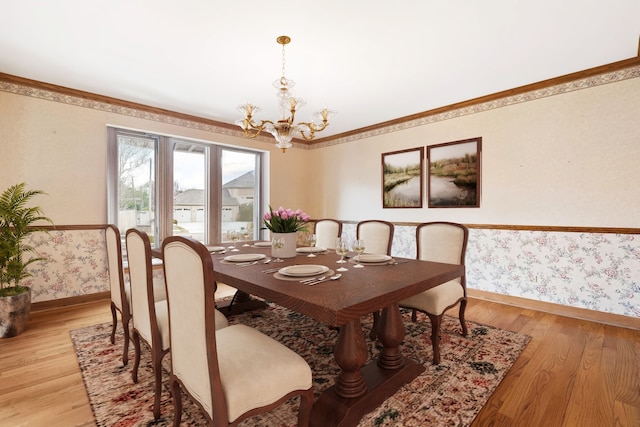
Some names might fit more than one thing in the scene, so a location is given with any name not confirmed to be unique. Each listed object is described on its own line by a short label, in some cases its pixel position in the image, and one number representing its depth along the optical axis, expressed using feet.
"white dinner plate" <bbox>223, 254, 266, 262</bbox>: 6.52
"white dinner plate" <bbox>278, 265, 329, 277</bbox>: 5.07
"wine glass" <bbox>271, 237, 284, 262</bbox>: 6.71
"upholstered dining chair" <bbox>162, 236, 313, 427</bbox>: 3.28
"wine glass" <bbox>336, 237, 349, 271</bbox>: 6.17
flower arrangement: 6.85
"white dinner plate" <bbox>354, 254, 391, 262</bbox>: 6.52
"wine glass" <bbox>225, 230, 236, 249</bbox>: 8.44
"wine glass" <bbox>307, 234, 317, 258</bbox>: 7.80
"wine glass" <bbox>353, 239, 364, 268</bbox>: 6.12
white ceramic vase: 6.95
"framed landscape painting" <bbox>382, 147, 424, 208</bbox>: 13.06
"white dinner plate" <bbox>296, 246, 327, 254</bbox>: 7.89
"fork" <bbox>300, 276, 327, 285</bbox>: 4.81
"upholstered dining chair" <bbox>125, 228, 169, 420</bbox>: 4.73
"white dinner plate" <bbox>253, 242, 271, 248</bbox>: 9.03
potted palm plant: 7.95
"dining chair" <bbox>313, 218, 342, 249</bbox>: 10.44
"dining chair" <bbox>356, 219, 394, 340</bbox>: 9.15
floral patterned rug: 4.85
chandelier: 7.77
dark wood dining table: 3.91
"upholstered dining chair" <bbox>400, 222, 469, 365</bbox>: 6.46
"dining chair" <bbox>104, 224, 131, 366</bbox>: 6.20
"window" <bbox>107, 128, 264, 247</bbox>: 11.97
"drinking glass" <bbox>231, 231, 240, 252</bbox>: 8.48
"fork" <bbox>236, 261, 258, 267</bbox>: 6.23
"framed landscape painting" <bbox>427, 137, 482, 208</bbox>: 11.47
